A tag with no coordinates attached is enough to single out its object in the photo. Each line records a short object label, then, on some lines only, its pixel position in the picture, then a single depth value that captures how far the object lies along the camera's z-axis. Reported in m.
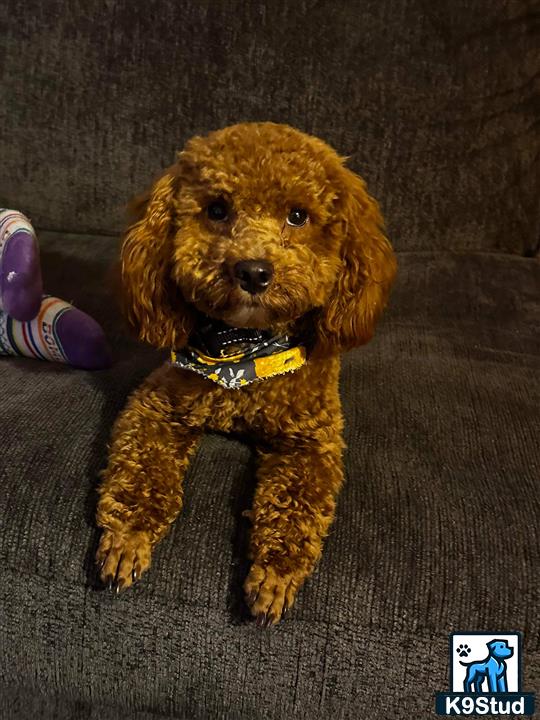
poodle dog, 0.82
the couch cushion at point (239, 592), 0.79
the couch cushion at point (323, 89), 1.61
